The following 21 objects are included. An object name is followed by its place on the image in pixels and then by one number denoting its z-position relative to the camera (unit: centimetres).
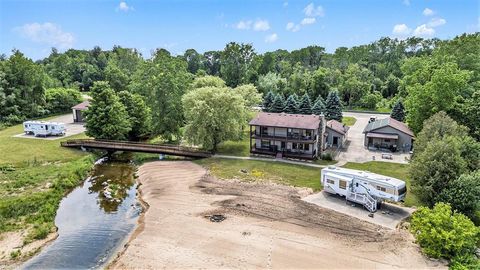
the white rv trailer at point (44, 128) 5379
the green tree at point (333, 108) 6372
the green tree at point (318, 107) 6449
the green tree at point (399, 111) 5834
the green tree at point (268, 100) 7084
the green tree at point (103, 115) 4800
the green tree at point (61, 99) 7262
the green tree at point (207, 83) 5889
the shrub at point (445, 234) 2170
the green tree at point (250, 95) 5903
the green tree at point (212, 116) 4438
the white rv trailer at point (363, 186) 2838
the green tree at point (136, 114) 5359
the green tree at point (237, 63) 9362
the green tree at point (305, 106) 6550
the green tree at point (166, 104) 5019
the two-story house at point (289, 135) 4312
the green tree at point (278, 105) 6688
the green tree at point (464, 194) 2500
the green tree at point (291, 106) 6562
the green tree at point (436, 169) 2617
